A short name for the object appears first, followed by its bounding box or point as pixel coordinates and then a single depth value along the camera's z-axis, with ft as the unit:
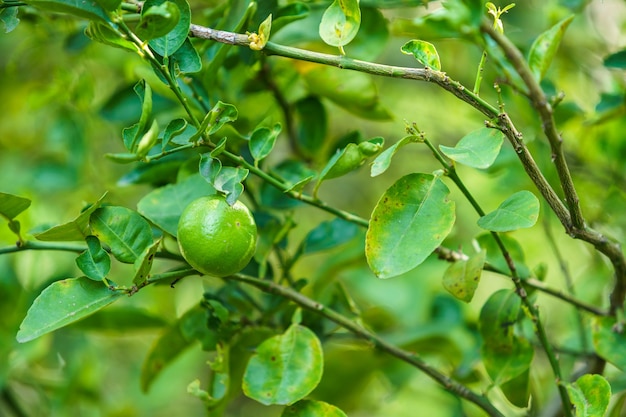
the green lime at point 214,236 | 4.57
